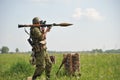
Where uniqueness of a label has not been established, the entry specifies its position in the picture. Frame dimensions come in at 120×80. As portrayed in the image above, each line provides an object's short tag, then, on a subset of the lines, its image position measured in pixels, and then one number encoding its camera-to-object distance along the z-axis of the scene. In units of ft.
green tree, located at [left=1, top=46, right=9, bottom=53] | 507.30
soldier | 39.58
